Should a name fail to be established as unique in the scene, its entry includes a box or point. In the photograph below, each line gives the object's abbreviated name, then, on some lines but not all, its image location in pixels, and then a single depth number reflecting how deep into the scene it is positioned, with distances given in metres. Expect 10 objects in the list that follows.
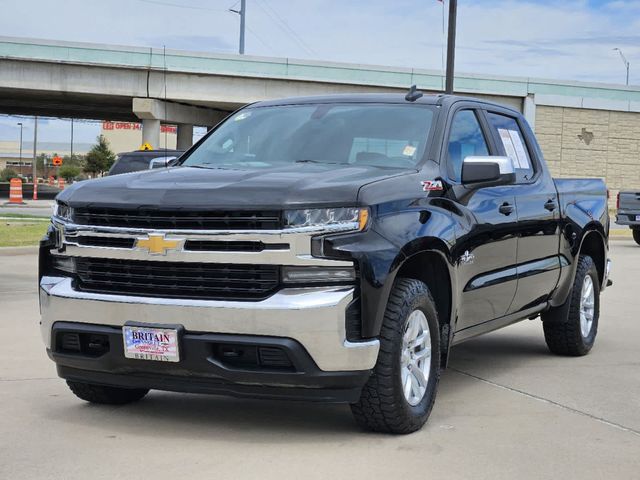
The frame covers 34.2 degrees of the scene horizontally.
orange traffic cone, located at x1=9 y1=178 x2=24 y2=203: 42.61
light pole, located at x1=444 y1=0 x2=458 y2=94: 23.94
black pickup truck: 5.06
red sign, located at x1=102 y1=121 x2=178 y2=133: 162.88
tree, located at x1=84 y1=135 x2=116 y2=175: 118.00
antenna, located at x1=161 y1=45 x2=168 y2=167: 45.41
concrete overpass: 44.25
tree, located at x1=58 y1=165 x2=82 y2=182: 133.69
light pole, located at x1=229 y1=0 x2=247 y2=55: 71.31
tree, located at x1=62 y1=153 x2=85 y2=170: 151.88
